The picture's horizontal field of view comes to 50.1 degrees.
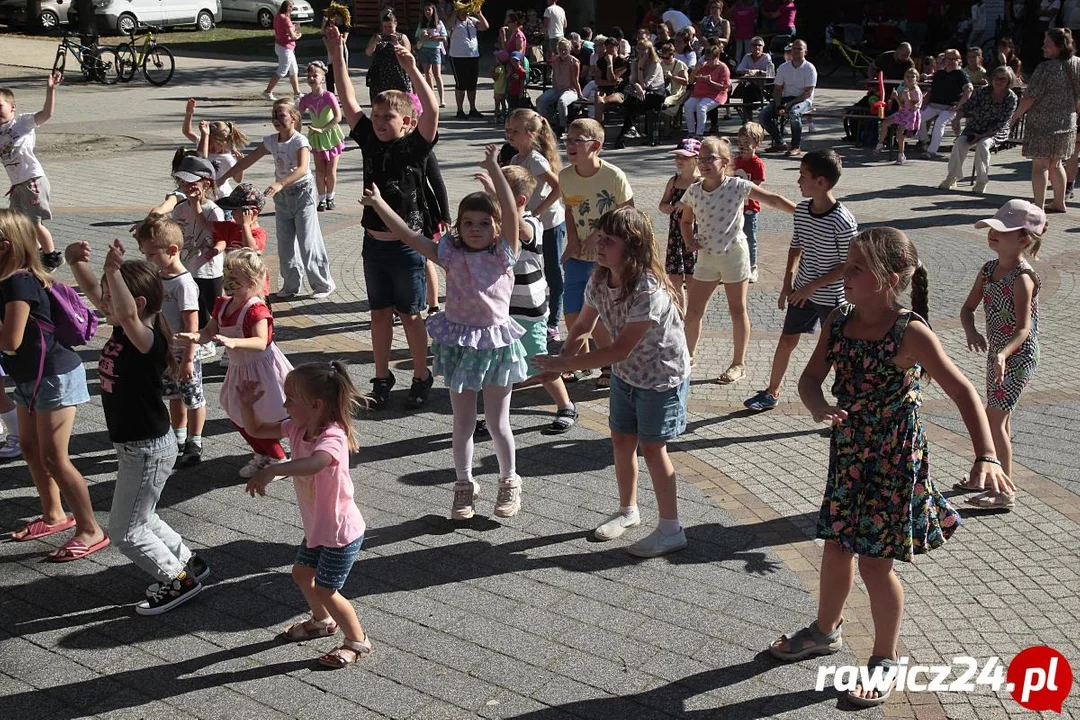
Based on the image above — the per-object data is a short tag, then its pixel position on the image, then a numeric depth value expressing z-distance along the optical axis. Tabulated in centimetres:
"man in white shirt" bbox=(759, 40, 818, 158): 1797
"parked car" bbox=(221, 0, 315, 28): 3500
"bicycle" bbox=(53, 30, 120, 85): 2406
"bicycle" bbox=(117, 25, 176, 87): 2445
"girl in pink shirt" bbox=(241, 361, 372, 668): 462
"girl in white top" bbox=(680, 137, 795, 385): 770
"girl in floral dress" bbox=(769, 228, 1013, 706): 429
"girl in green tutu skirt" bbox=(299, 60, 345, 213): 1238
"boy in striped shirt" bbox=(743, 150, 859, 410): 692
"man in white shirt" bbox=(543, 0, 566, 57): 2386
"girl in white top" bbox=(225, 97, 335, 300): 970
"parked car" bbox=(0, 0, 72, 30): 3247
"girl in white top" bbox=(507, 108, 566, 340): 792
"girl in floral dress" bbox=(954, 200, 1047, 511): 591
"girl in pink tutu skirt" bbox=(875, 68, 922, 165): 1691
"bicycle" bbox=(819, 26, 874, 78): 2614
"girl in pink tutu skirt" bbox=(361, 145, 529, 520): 596
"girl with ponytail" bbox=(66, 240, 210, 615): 509
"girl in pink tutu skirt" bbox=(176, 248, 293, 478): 600
